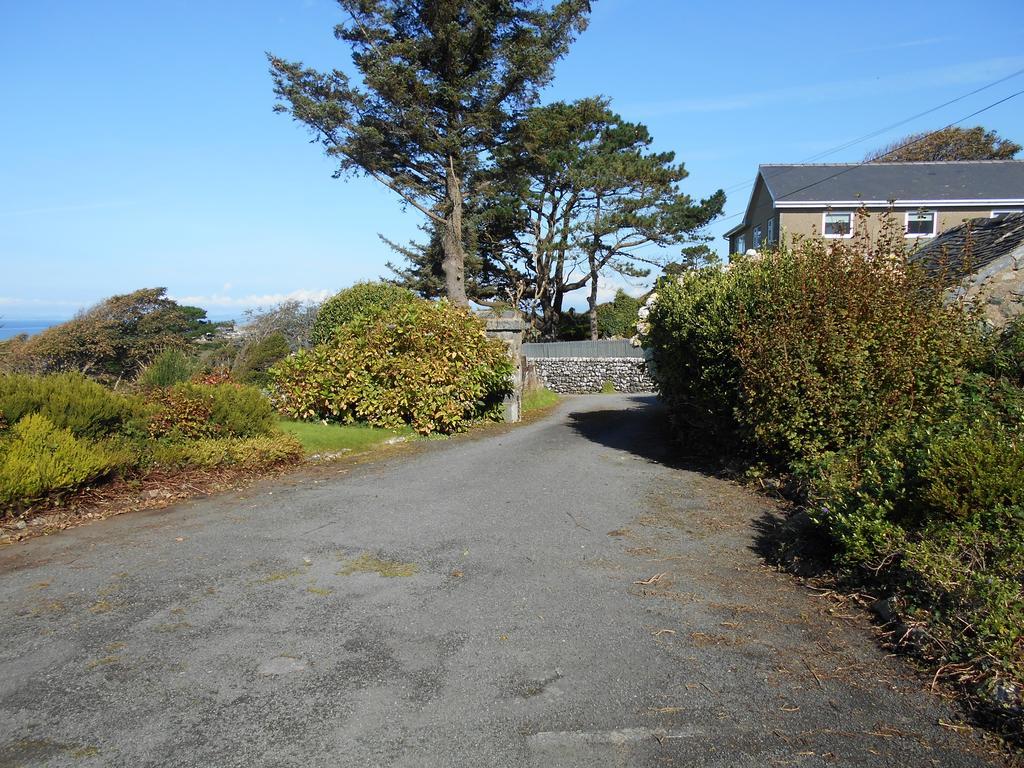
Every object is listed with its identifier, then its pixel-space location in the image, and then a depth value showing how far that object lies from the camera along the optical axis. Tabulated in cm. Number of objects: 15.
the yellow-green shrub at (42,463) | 681
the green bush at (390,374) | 1279
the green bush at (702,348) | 906
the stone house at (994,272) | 870
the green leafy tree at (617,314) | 4227
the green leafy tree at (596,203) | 3516
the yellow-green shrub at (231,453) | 883
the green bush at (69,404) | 774
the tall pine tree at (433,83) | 2455
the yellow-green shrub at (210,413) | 927
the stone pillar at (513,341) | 1559
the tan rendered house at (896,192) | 2984
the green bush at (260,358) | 1523
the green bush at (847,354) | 767
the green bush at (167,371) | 1074
